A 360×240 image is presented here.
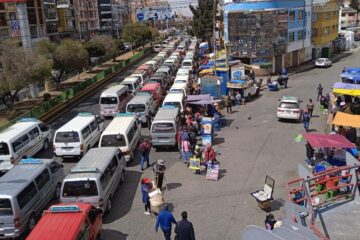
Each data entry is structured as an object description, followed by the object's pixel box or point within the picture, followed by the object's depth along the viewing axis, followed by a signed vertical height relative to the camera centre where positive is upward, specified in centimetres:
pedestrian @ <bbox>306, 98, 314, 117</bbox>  2616 -576
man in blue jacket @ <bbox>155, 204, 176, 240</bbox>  1164 -552
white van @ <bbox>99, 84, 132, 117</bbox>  2872 -536
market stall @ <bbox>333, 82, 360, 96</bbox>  2530 -462
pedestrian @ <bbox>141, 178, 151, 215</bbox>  1424 -580
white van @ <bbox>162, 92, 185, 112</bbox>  2681 -509
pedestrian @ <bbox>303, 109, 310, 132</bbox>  2422 -603
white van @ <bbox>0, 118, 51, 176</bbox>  1900 -549
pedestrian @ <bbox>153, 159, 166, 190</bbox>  1577 -568
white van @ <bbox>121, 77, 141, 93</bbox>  3447 -498
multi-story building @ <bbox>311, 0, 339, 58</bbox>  5856 -162
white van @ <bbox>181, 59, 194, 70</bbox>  4794 -493
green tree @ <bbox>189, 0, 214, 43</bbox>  6931 +43
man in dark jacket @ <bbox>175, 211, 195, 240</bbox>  1050 -523
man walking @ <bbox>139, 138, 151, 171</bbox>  1847 -569
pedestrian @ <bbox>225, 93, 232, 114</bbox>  3072 -625
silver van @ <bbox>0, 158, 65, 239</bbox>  1280 -551
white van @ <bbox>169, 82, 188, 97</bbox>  3076 -504
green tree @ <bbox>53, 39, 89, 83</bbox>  3938 -287
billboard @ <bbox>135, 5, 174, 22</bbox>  10219 +232
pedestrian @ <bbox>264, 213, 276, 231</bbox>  1162 -571
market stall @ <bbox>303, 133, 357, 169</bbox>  1645 -570
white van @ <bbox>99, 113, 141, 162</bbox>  1938 -526
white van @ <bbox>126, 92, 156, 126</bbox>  2647 -541
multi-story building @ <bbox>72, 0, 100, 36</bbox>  11012 +291
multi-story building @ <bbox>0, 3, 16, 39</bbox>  6662 +194
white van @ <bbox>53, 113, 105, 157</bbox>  2025 -553
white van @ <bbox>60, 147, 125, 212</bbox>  1375 -528
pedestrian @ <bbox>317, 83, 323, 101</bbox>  3233 -579
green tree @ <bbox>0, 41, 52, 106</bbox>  2836 -277
